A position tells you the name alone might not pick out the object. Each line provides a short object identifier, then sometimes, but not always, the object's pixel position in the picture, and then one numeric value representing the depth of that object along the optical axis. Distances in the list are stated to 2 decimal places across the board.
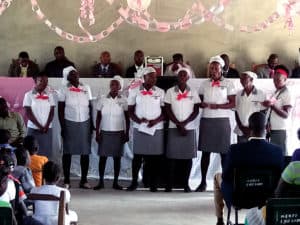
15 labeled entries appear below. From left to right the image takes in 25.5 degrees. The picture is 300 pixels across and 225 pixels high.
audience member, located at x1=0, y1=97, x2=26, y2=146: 7.88
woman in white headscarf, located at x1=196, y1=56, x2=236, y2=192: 7.75
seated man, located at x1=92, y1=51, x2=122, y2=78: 10.24
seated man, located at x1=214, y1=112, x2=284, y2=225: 4.77
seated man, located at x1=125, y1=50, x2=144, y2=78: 10.33
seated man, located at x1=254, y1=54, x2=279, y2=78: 10.15
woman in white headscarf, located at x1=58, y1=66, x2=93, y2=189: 7.97
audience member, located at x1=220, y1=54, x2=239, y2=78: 10.05
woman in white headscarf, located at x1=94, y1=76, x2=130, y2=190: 7.92
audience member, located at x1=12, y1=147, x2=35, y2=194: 5.23
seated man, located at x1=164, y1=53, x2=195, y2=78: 9.77
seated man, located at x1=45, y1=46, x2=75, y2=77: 10.27
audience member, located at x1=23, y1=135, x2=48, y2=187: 6.02
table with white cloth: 8.20
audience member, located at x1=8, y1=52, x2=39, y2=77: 10.07
